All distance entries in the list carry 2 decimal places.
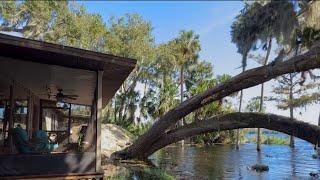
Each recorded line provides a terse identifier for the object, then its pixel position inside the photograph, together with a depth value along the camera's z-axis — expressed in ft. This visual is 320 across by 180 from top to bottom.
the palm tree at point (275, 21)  49.15
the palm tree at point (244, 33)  57.70
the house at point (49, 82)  17.62
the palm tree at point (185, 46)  90.87
